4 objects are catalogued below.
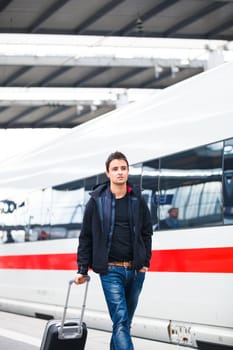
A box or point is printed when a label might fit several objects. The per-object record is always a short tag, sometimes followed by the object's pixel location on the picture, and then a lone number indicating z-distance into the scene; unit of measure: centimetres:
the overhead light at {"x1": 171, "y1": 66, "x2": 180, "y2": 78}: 2880
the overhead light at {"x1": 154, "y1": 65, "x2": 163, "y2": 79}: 2815
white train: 857
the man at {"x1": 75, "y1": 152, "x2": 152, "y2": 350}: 671
